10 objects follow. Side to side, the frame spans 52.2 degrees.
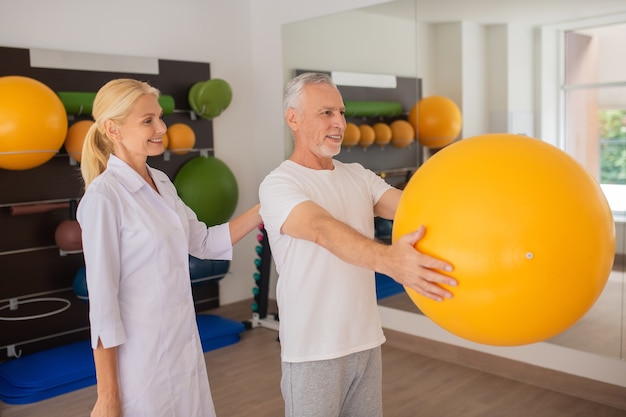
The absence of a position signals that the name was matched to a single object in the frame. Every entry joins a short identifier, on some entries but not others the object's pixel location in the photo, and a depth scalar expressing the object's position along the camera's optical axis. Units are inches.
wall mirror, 135.7
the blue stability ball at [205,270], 181.3
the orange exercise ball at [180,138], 183.6
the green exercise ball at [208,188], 182.5
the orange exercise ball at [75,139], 159.2
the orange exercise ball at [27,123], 139.5
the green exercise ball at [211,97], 191.3
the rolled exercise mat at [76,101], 163.5
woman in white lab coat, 68.3
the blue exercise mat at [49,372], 147.5
